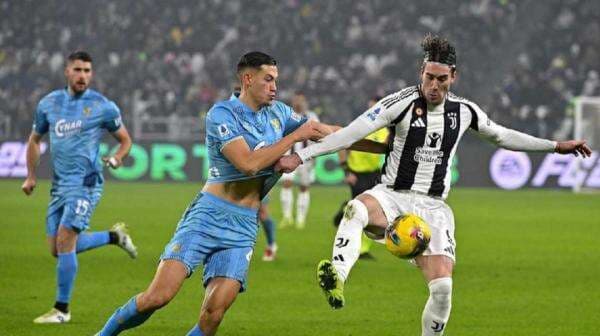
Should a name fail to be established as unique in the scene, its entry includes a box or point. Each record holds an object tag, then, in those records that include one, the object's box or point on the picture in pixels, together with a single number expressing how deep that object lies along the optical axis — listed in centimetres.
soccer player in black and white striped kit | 1536
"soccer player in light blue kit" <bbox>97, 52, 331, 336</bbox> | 1442
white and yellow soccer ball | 1491
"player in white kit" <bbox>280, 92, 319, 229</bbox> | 4022
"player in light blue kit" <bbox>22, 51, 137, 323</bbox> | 2072
